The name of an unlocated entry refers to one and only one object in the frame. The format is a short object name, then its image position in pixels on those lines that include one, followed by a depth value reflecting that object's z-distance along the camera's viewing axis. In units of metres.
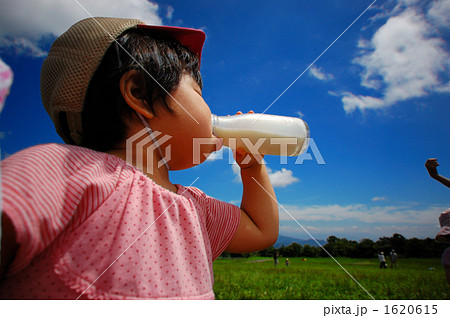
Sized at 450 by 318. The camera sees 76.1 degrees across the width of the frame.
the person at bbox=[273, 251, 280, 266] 16.99
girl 0.57
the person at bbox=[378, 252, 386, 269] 15.59
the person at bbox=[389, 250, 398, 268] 16.39
